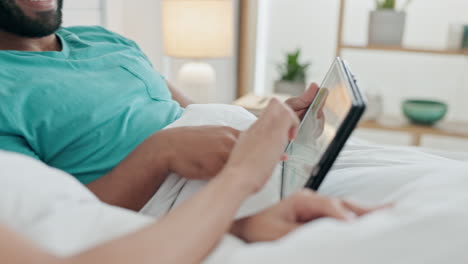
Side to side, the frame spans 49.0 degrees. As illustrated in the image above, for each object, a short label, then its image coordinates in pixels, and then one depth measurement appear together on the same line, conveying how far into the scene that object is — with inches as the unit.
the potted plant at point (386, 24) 97.8
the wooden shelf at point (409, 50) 97.4
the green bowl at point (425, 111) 98.8
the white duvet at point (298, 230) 21.0
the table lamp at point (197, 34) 87.2
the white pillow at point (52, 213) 21.3
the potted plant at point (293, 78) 105.9
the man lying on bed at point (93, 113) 33.1
